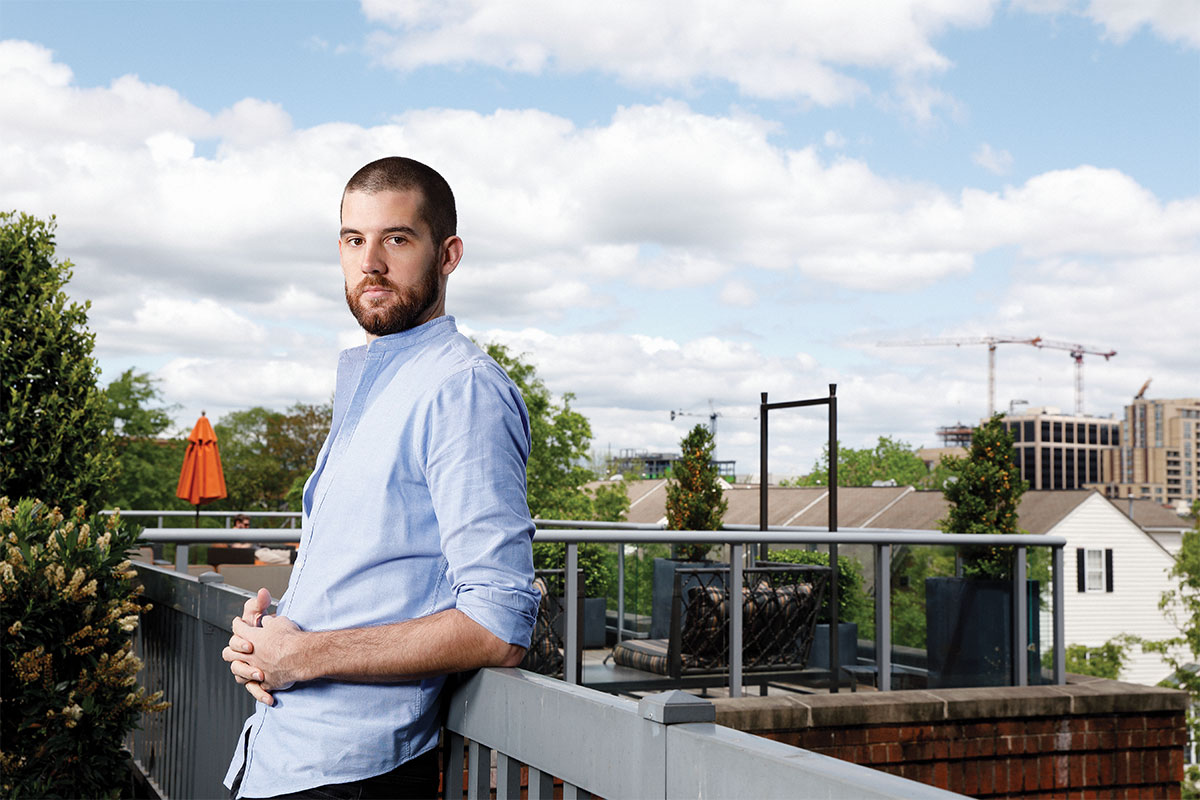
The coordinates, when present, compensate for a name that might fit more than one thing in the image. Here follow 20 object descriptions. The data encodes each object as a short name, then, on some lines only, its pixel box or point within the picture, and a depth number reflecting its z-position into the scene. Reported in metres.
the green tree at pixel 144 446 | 46.53
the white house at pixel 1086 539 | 59.62
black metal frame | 9.59
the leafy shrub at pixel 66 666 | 4.12
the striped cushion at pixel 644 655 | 6.91
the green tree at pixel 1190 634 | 39.13
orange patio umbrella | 15.01
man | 1.66
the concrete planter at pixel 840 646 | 7.26
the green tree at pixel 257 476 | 59.22
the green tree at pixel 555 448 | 48.06
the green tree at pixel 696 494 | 12.43
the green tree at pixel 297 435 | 58.91
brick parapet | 6.61
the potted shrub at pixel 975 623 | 7.41
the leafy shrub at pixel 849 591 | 7.34
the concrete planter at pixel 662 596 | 7.04
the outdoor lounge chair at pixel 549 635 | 6.48
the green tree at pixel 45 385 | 7.33
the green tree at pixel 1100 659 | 44.25
